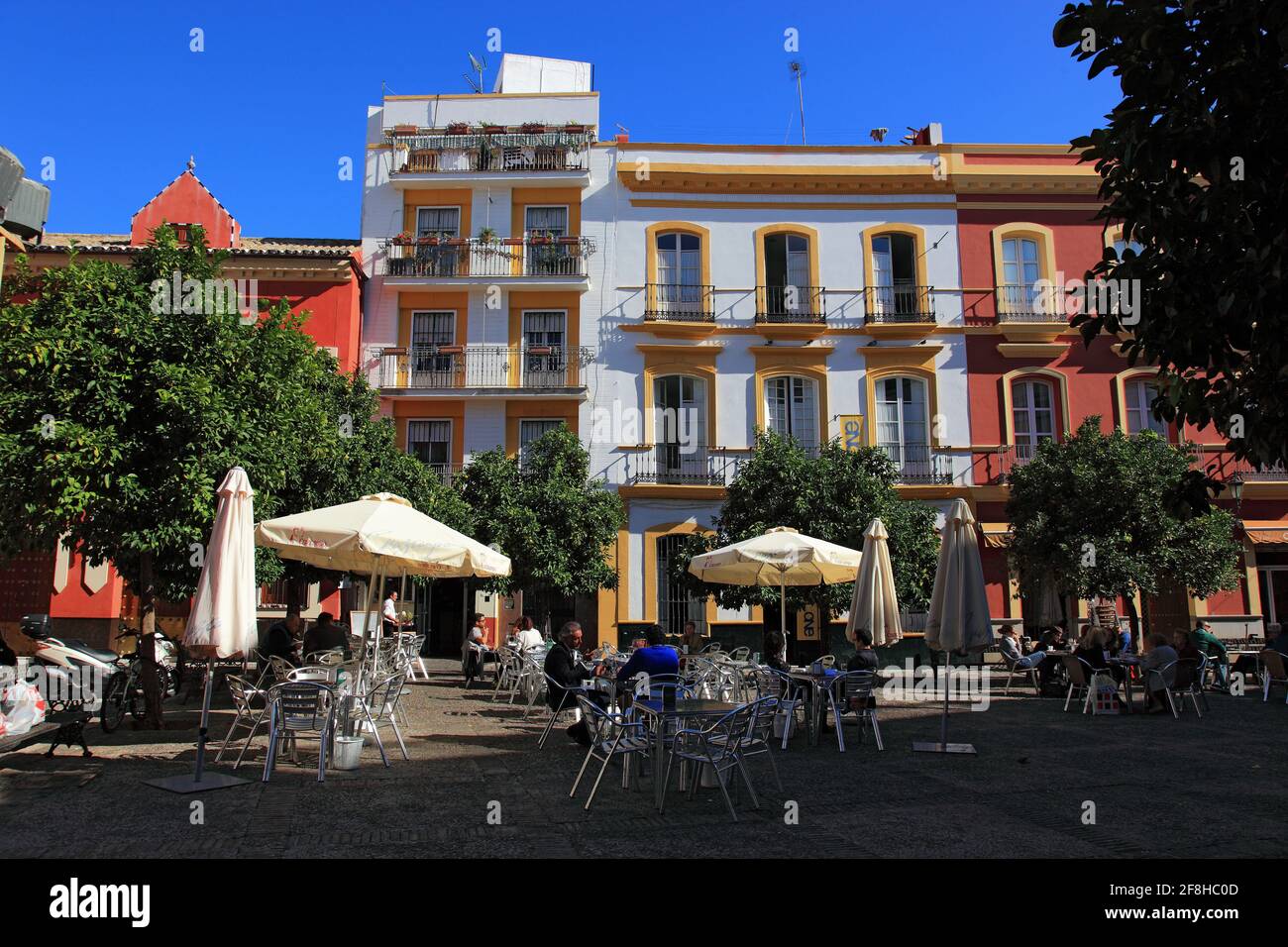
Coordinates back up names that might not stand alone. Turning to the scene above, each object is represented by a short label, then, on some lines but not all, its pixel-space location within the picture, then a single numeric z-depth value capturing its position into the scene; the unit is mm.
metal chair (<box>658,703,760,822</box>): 6559
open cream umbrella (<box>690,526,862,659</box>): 11742
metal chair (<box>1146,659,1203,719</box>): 12344
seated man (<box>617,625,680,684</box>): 8328
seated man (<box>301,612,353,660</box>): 11164
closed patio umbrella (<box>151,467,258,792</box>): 7258
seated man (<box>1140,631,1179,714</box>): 12359
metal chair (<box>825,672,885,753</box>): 9594
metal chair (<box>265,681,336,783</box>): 7488
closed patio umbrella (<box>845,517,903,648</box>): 10805
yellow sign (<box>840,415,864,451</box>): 22797
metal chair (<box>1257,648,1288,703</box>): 14273
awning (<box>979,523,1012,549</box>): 21844
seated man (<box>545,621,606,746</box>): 9461
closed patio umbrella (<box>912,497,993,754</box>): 9484
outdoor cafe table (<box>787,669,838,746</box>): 9758
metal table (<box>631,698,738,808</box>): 6730
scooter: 10203
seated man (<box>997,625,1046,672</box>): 16078
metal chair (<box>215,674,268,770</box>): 8211
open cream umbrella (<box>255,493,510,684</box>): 9016
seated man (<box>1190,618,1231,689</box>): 15305
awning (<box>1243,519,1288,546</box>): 22297
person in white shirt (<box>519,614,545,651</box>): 14352
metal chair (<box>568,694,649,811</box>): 6785
